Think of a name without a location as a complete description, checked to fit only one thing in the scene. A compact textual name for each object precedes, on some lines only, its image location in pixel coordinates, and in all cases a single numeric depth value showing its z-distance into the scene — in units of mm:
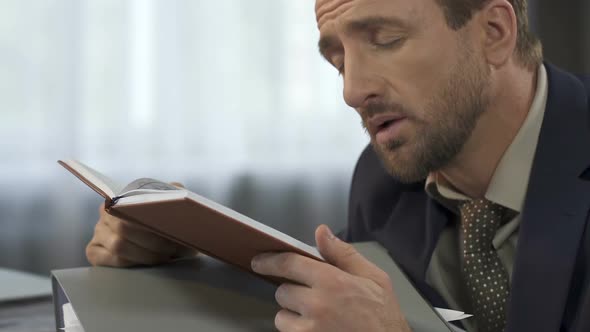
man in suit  1249
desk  1226
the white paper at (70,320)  1119
